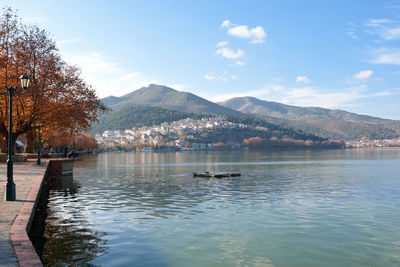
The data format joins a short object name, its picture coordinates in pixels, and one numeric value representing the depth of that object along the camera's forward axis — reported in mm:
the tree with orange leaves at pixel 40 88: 44062
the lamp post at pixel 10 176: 17812
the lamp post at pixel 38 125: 43294
